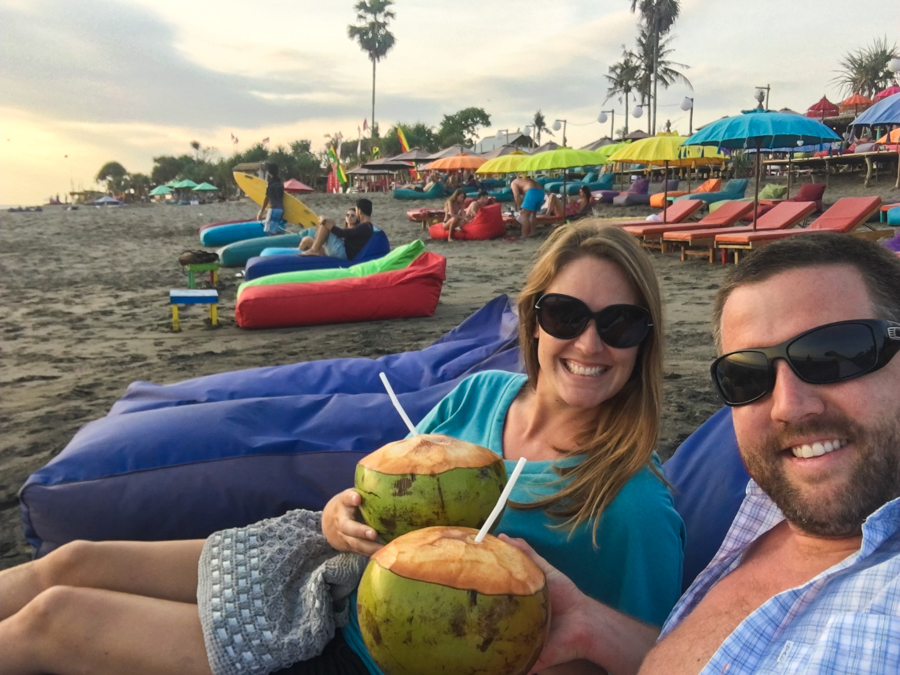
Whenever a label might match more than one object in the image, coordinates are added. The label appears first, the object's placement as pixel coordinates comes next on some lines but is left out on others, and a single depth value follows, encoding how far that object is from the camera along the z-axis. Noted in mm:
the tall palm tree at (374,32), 61812
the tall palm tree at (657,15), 41781
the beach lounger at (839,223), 10312
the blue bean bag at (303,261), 9438
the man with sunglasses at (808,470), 1043
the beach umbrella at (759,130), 10445
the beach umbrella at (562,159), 15766
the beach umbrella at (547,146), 29156
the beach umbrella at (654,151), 13867
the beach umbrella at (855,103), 26547
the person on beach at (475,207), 17672
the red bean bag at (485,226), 16623
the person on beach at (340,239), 9750
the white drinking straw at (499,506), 1042
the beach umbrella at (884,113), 10211
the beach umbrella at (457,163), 21495
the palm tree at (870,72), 33156
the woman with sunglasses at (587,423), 1616
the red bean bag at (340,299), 7449
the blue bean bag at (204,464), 2598
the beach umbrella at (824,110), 27406
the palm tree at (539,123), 68000
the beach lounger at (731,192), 18219
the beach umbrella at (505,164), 18062
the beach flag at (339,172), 41428
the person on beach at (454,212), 16844
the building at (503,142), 45219
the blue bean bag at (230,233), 16094
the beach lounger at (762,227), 11336
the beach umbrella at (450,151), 30733
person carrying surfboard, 14438
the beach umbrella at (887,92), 19245
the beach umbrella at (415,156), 36000
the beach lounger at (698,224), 12680
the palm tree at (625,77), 46625
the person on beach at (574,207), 17422
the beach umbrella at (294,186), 34412
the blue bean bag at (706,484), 2102
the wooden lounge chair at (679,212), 14380
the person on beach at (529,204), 16031
